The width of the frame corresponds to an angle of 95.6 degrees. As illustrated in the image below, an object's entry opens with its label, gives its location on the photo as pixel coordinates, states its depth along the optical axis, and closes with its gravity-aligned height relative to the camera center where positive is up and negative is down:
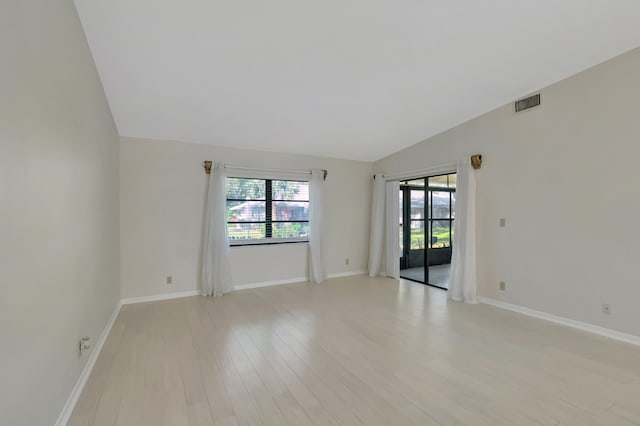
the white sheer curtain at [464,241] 4.27 -0.39
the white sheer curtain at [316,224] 5.41 -0.18
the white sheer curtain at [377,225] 5.90 -0.22
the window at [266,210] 4.90 +0.07
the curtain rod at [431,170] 4.27 +0.76
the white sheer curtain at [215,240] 4.48 -0.40
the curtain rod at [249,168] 4.54 +0.78
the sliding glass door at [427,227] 5.53 -0.25
